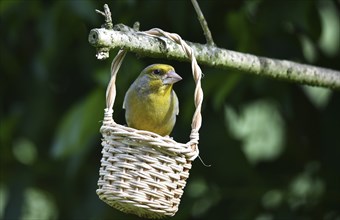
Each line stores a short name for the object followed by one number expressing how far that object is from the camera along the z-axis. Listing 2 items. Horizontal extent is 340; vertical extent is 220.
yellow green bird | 5.96
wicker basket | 5.65
